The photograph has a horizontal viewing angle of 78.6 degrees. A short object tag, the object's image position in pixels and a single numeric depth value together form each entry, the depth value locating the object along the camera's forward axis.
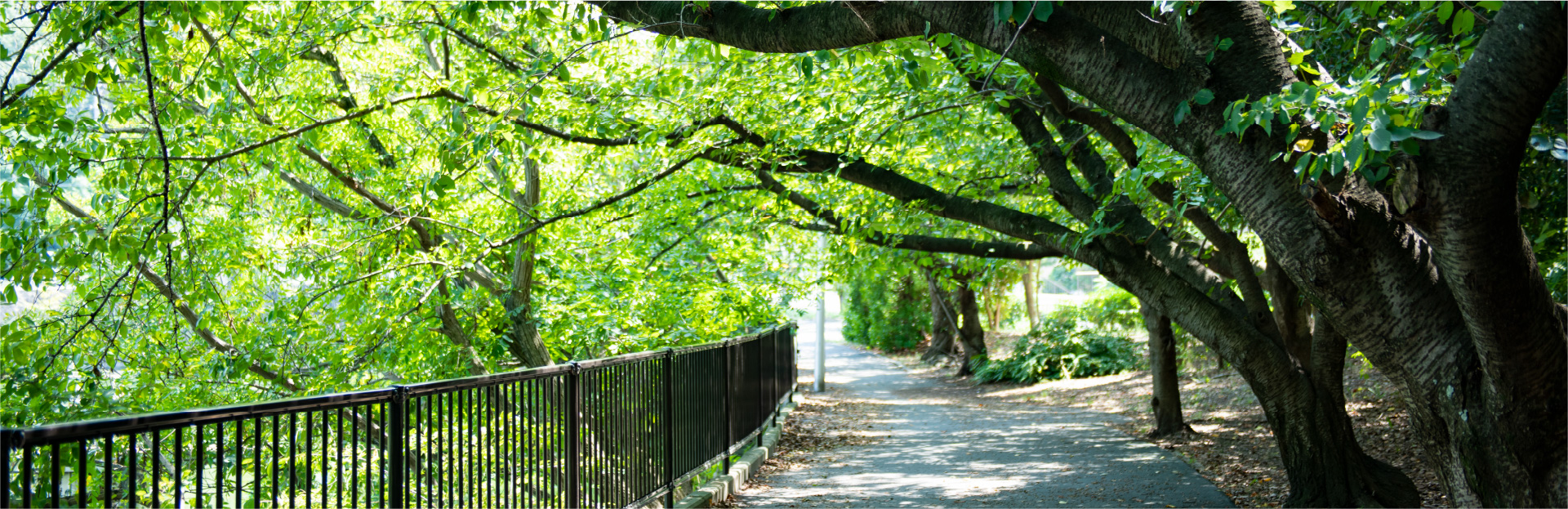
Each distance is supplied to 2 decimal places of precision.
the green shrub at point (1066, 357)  21.69
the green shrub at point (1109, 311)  23.36
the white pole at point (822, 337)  22.97
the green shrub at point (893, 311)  34.22
